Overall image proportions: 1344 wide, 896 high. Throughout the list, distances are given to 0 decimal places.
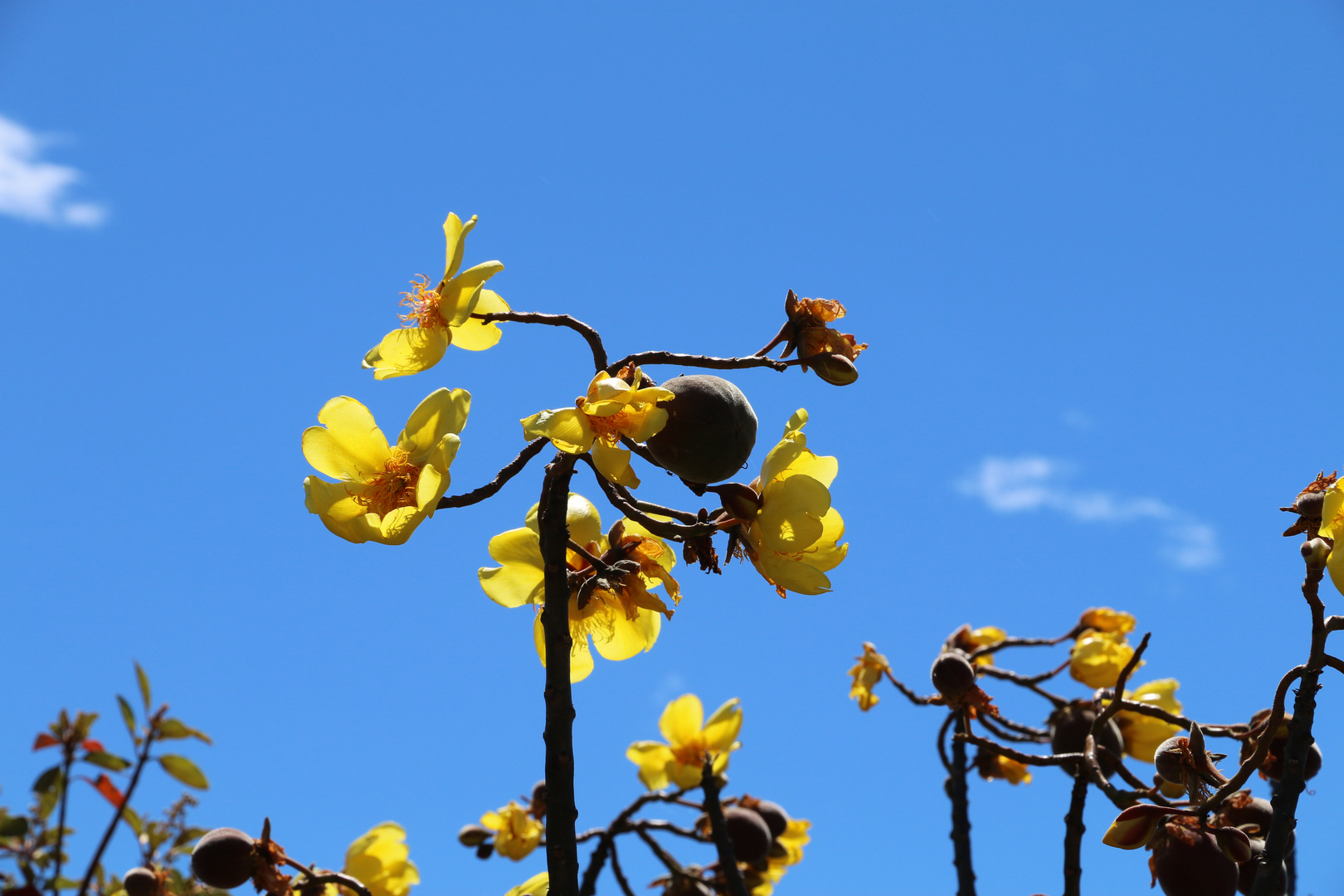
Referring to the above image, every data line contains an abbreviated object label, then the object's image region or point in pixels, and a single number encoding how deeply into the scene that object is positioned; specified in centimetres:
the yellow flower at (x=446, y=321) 175
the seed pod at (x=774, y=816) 281
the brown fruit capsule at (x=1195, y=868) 157
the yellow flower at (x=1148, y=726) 259
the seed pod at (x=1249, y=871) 167
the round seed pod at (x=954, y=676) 224
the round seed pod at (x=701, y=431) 158
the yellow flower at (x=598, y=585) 166
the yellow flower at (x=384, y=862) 225
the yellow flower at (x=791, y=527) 157
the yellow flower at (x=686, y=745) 270
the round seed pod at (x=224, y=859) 188
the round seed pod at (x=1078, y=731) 242
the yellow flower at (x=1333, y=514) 142
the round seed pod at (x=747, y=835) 265
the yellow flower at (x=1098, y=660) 273
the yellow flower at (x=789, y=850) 310
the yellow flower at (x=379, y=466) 154
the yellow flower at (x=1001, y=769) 288
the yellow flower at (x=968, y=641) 283
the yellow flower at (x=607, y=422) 148
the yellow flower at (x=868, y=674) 292
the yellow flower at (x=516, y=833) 285
